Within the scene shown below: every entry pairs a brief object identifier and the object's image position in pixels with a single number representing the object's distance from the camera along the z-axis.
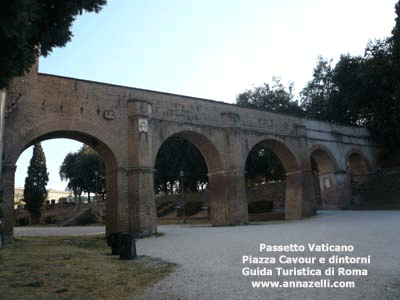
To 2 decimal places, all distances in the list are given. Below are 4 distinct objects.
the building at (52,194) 77.66
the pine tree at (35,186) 44.53
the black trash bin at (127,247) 8.50
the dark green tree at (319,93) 36.69
